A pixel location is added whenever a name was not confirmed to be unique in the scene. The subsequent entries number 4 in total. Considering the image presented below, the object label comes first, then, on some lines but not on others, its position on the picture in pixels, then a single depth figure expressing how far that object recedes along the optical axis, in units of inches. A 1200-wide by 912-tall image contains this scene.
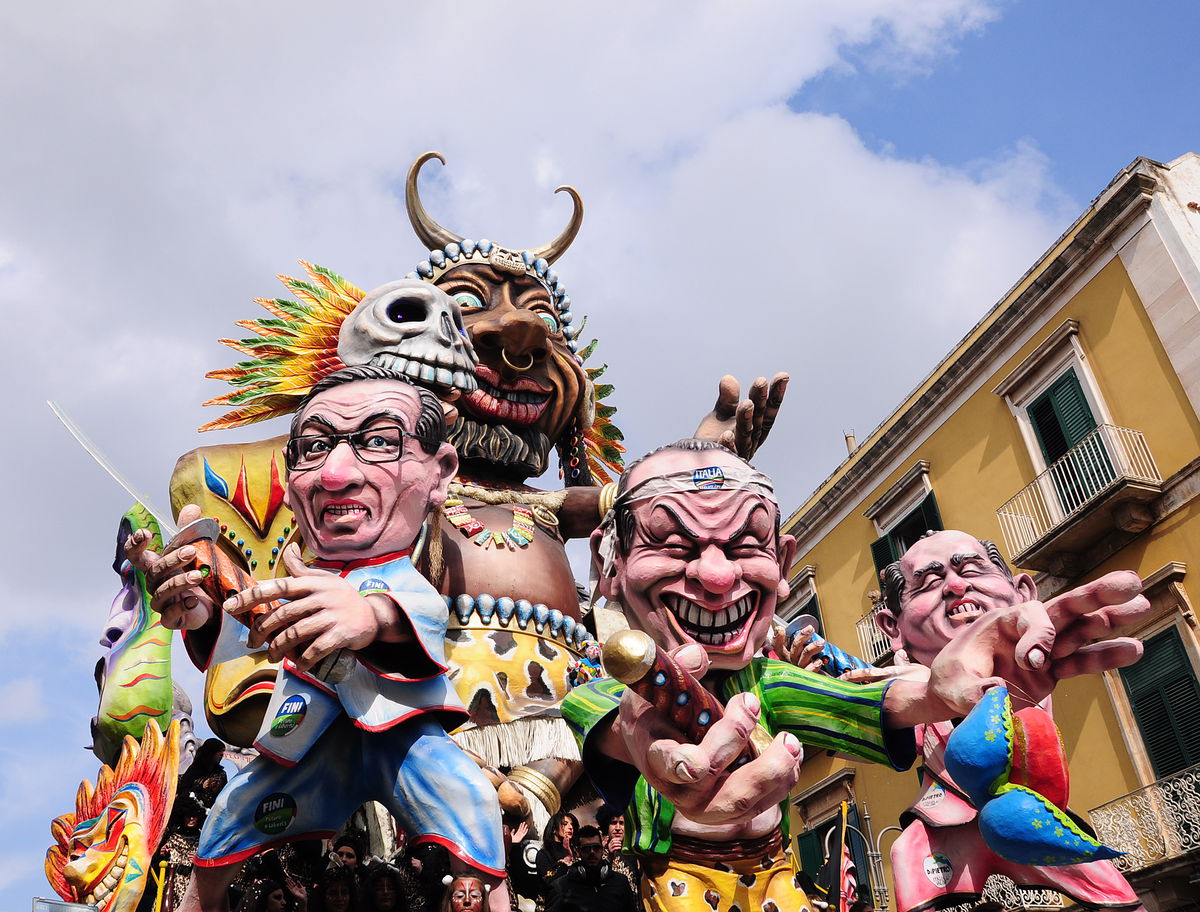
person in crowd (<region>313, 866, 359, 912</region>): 136.1
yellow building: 394.6
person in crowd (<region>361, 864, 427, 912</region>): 134.4
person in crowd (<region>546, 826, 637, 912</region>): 132.5
